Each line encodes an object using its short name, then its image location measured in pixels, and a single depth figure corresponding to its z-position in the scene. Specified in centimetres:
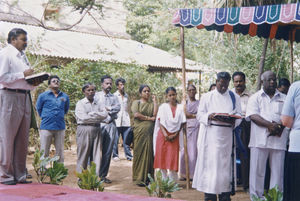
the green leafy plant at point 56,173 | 566
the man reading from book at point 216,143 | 587
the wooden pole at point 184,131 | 728
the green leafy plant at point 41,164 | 576
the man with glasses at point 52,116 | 733
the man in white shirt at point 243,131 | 701
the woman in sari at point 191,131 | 810
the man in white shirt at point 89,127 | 730
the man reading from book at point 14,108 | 501
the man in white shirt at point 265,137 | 573
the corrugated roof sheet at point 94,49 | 1480
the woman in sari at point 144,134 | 761
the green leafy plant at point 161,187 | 527
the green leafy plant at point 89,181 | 539
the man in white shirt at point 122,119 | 1032
